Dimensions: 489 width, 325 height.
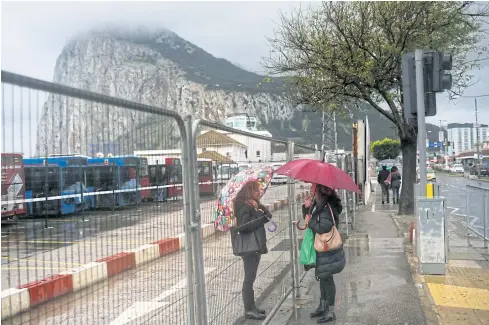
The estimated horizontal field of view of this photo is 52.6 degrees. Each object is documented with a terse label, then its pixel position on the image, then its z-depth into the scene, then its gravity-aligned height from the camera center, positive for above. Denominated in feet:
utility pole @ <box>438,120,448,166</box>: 255.50 +15.70
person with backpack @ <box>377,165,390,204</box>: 71.05 -2.20
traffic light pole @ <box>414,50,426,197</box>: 24.70 +2.66
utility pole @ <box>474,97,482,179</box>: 174.40 +0.98
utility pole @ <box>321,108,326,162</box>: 72.49 +5.86
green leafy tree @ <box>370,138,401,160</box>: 240.32 +8.52
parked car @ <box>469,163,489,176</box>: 189.92 -2.49
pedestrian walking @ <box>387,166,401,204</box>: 68.39 -2.15
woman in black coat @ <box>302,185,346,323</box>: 17.58 -2.25
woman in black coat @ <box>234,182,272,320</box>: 15.06 -1.77
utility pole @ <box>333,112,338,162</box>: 56.92 +3.50
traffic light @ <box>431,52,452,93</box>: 24.67 +4.77
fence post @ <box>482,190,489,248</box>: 30.60 -3.25
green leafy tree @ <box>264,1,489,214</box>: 46.01 +11.80
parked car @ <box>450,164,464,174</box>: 243.81 -2.46
